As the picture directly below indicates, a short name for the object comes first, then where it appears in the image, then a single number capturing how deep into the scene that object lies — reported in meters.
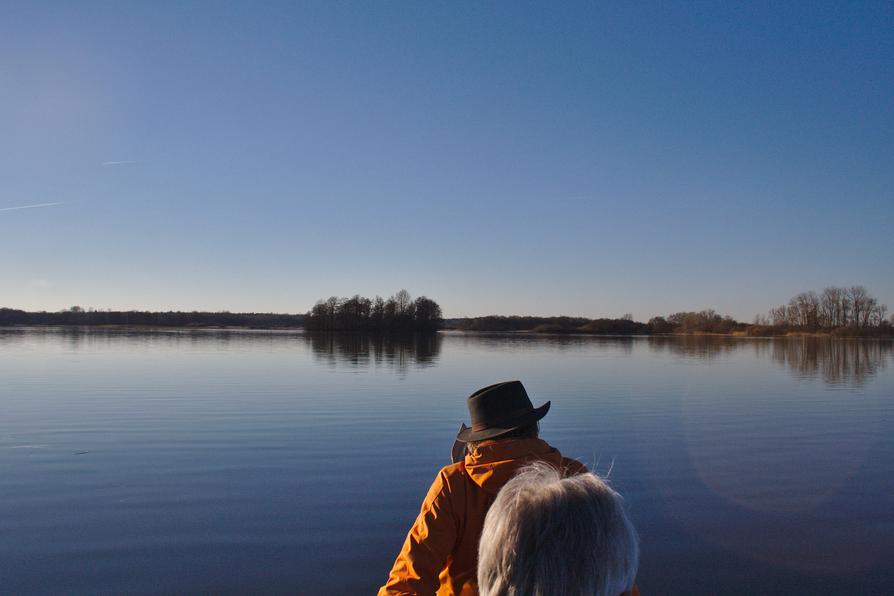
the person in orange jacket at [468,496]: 2.48
